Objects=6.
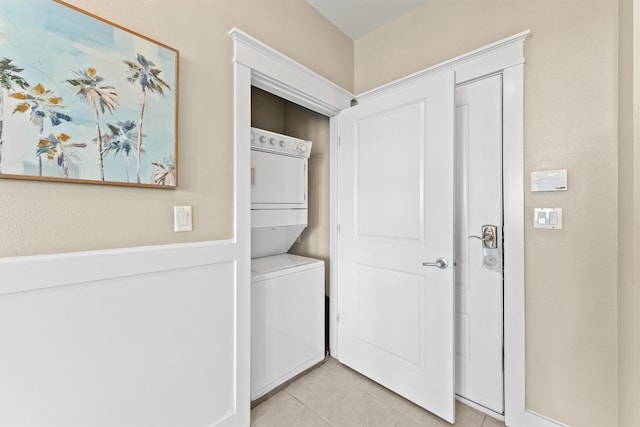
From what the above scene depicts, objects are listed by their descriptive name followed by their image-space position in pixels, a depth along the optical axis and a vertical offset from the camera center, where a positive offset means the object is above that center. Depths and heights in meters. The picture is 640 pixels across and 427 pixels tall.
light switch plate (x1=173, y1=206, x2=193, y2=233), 1.29 -0.04
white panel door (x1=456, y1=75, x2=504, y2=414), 1.61 -0.25
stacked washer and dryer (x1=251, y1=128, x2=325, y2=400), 1.76 -0.46
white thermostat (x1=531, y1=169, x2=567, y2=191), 1.38 +0.15
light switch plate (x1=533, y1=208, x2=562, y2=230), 1.40 -0.05
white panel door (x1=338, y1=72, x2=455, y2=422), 1.56 -0.20
